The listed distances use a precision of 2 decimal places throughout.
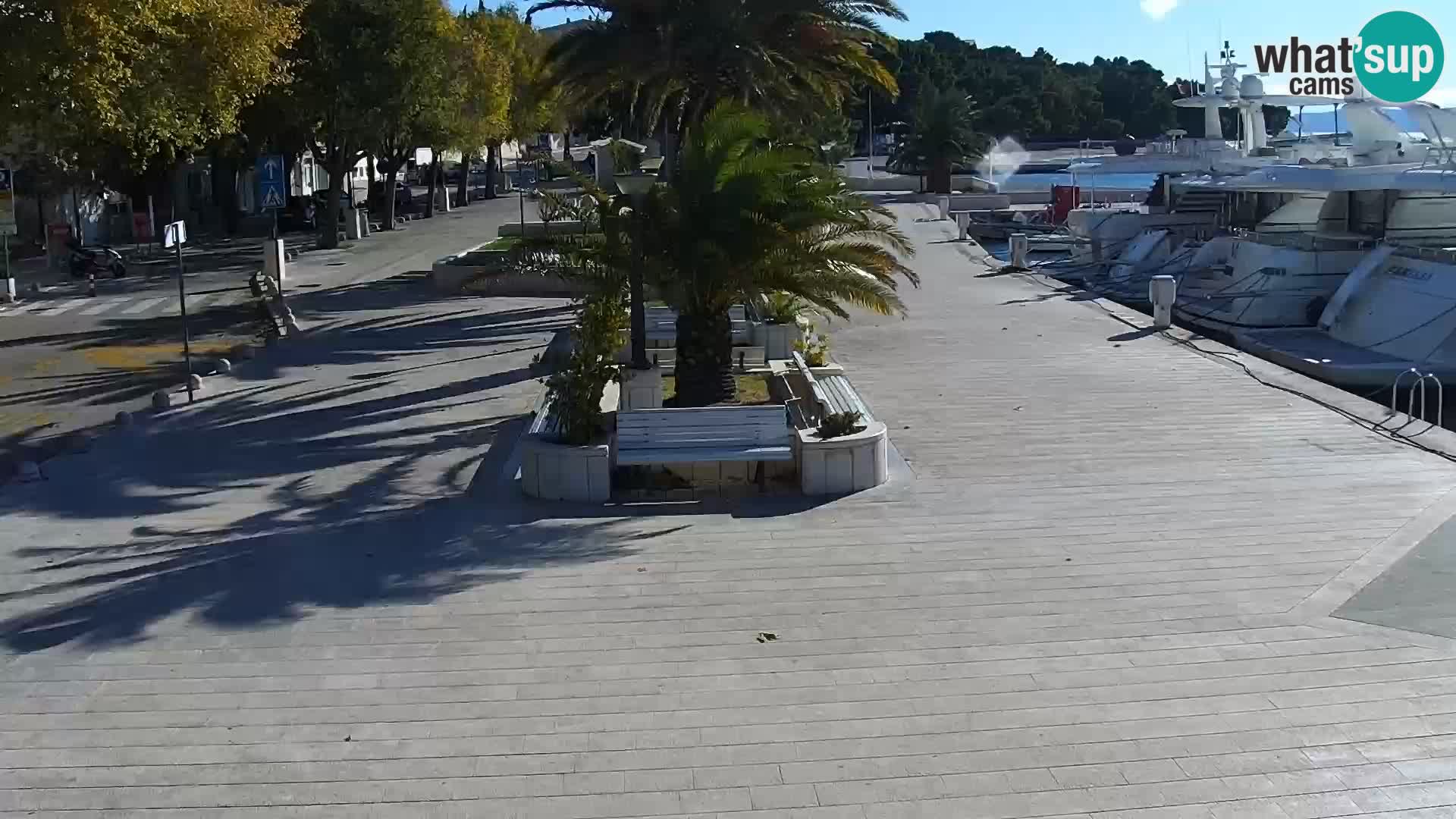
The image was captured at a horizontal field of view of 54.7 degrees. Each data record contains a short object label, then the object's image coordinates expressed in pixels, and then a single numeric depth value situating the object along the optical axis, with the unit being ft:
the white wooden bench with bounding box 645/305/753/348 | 54.24
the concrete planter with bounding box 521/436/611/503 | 33.76
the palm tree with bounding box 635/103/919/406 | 36.73
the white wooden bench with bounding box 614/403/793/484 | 34.40
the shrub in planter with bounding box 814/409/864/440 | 34.76
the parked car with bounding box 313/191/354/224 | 158.71
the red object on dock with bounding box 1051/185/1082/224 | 169.58
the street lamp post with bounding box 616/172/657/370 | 37.60
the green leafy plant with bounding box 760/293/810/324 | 53.62
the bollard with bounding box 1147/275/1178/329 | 64.69
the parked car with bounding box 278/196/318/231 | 155.84
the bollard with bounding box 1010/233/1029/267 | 99.14
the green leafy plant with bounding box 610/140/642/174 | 44.83
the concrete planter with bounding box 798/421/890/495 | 33.83
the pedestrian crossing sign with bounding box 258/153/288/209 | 82.33
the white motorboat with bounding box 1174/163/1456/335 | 90.22
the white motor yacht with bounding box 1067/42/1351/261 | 126.93
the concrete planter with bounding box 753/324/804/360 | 54.19
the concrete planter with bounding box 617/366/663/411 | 41.04
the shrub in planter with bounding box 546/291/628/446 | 34.40
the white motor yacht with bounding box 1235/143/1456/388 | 72.49
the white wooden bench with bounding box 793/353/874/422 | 39.34
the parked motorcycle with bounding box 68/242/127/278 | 100.73
